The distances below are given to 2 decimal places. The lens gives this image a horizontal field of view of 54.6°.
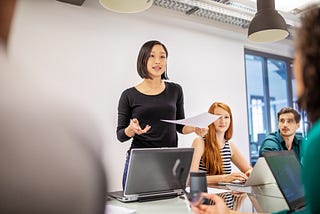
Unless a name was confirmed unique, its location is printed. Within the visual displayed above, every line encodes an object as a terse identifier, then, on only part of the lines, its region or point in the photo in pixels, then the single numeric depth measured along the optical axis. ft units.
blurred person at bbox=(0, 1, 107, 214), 1.40
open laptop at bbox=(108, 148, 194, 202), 4.72
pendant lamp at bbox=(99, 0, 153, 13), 6.23
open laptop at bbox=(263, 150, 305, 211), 3.95
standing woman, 6.59
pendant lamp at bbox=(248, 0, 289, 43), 7.82
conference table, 4.20
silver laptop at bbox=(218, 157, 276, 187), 6.39
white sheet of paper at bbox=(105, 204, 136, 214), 4.14
